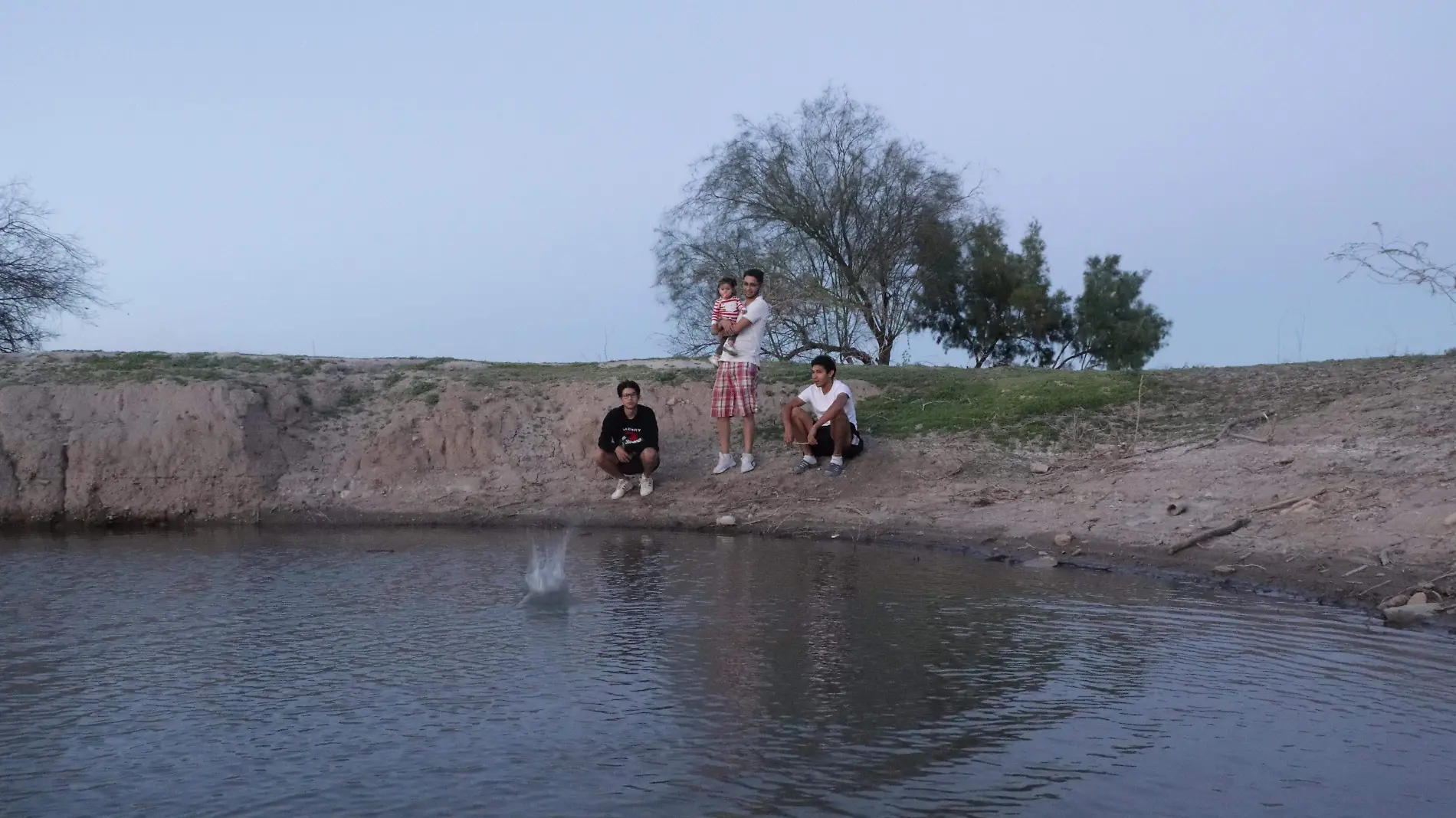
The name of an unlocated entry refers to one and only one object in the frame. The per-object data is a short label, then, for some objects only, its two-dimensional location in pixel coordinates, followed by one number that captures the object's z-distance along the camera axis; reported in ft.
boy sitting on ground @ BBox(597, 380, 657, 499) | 39.99
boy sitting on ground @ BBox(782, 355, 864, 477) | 39.27
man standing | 39.58
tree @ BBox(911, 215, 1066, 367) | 92.17
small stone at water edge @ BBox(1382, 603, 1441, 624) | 23.43
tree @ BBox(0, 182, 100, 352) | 68.49
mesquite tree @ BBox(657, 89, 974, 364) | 90.17
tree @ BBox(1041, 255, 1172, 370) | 88.79
